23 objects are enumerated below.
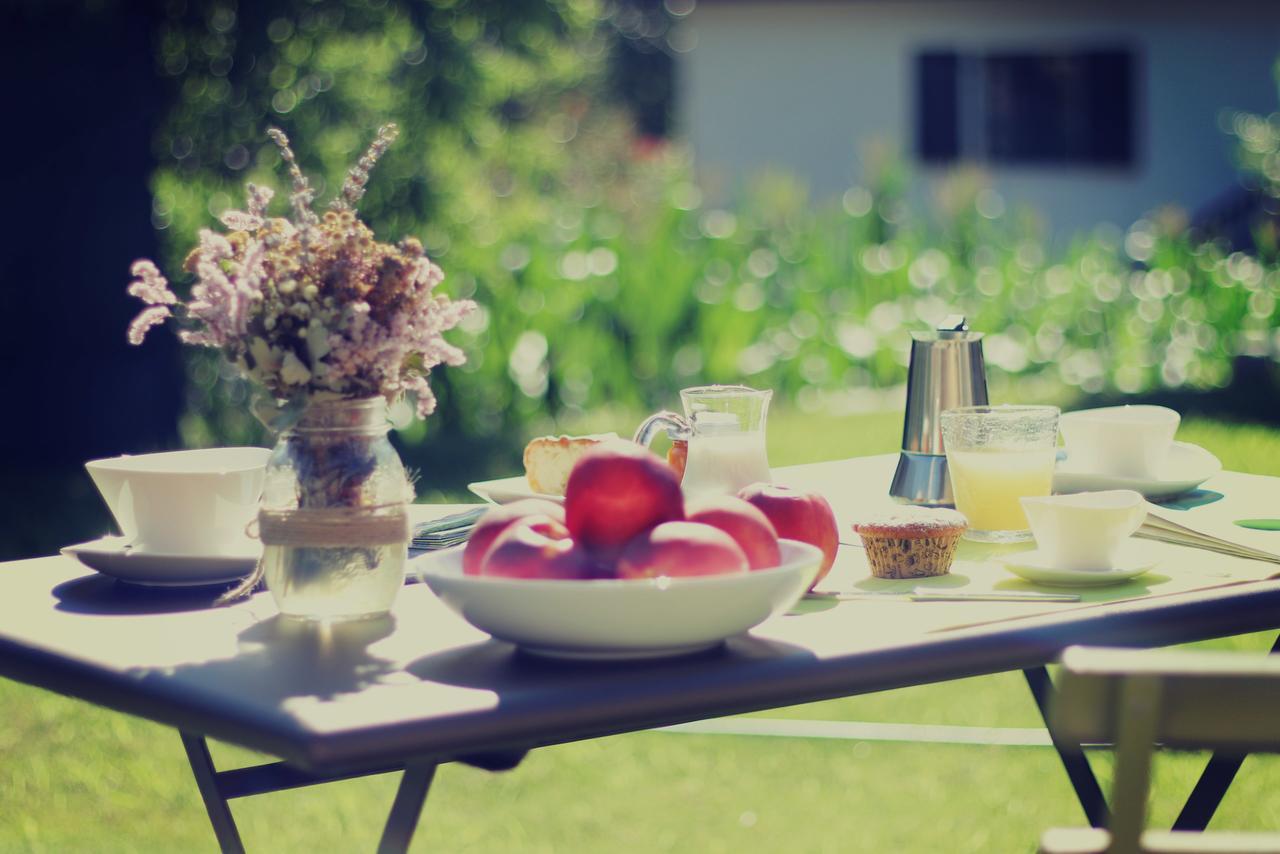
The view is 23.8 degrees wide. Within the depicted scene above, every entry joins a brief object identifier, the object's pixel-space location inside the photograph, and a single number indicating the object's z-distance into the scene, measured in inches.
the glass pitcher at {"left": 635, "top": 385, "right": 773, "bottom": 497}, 93.3
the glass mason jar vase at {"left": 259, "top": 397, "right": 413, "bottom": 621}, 83.0
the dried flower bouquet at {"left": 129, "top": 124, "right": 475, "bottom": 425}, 81.5
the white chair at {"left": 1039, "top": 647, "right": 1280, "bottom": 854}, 71.1
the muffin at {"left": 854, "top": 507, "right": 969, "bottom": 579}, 89.2
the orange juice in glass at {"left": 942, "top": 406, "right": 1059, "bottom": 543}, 96.2
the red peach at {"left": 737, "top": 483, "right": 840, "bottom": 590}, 87.1
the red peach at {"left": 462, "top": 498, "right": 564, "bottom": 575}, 81.4
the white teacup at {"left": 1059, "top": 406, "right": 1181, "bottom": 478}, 103.3
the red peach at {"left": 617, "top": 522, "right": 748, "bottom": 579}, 78.6
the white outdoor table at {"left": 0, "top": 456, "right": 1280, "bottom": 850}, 75.0
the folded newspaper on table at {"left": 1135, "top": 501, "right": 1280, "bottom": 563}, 91.3
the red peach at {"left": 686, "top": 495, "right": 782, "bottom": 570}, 81.0
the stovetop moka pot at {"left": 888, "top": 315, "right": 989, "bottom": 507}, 102.1
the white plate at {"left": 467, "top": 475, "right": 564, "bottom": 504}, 98.8
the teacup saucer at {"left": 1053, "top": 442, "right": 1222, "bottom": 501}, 102.3
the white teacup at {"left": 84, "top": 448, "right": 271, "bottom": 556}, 88.9
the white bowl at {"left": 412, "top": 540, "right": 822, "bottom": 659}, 77.1
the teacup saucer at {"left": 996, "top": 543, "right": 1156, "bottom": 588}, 86.7
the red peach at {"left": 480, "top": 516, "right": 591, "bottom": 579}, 79.3
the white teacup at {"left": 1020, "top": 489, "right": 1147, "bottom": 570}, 87.4
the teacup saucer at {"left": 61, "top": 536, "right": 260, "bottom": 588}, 88.3
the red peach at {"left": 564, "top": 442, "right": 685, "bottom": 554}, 80.7
